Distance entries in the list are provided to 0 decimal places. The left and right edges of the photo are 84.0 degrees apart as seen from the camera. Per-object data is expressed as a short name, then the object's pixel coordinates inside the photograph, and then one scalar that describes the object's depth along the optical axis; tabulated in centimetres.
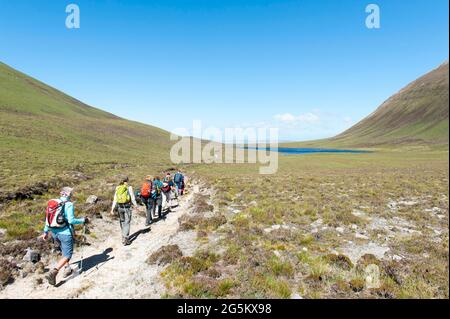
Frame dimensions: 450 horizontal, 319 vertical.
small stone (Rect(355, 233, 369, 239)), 1194
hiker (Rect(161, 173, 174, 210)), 1792
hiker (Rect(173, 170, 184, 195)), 2156
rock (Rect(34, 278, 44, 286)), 824
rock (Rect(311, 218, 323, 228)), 1377
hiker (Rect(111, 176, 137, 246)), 1142
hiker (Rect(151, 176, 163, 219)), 1513
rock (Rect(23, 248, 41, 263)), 938
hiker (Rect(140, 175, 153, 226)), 1405
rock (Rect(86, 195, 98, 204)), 1681
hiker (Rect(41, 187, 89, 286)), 792
